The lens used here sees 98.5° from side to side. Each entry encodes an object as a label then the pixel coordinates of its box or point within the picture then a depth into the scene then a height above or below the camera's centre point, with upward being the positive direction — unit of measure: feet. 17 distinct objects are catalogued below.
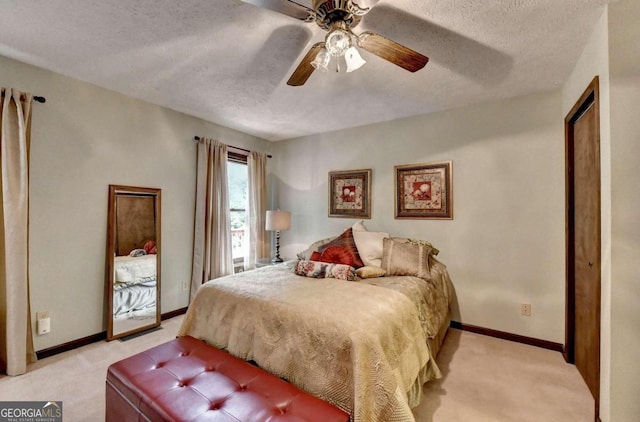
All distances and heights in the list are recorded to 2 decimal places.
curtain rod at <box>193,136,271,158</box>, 11.19 +3.00
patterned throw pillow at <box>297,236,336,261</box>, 10.63 -1.49
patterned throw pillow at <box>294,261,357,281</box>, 7.97 -1.74
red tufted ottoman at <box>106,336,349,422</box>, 3.98 -2.88
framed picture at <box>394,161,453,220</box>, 10.06 +0.78
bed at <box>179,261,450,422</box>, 4.58 -2.42
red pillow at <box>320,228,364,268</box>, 9.44 -1.23
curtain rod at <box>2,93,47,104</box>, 7.33 +3.04
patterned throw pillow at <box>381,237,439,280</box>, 8.42 -1.46
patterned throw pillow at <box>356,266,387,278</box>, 8.41 -1.86
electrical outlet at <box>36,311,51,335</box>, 7.50 -3.02
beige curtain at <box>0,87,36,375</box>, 6.79 -0.52
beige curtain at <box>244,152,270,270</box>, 13.43 +0.20
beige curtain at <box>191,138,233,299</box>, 11.26 -0.25
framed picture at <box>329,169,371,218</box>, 11.80 +0.81
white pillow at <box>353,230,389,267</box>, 9.45 -1.21
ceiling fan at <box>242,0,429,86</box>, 4.19 +2.97
